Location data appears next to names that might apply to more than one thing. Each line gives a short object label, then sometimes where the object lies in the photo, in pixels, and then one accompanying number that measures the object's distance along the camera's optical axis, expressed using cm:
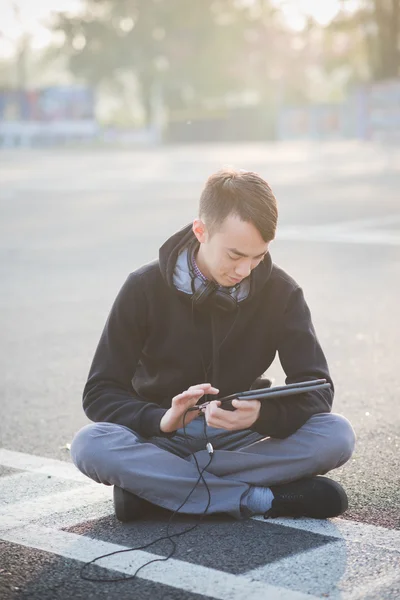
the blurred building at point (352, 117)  2983
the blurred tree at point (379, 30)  3130
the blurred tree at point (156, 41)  6291
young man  378
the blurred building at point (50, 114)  5525
